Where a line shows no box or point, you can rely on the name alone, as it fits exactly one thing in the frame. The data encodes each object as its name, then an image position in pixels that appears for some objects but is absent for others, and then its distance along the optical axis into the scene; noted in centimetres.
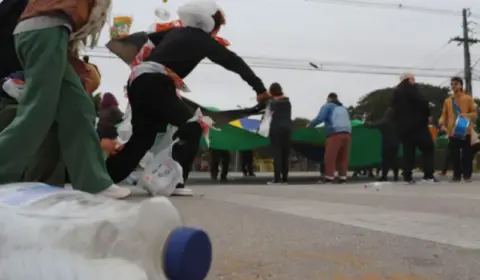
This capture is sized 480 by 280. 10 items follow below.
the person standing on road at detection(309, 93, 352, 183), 1091
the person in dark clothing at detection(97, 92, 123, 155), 647
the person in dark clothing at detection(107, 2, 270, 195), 521
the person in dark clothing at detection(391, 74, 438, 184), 1027
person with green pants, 288
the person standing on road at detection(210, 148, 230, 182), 1248
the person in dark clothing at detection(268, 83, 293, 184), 1048
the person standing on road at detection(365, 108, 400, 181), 1148
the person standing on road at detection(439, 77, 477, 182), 1055
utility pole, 4375
